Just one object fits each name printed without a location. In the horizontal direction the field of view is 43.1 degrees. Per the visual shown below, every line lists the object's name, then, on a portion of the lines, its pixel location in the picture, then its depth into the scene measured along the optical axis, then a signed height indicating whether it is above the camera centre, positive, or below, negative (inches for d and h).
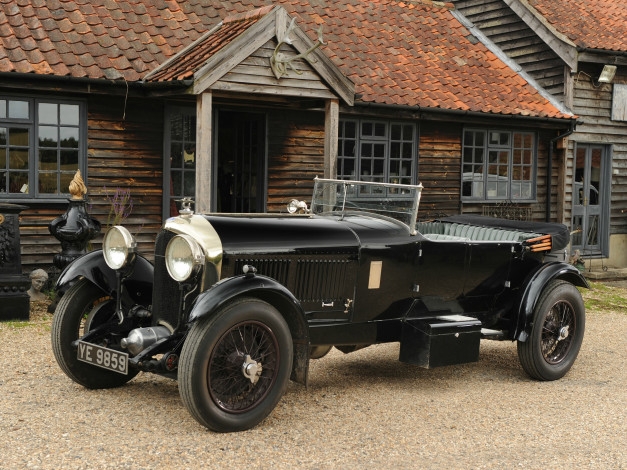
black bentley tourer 177.2 -28.2
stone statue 365.1 -46.7
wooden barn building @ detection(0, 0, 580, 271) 377.1 +43.6
